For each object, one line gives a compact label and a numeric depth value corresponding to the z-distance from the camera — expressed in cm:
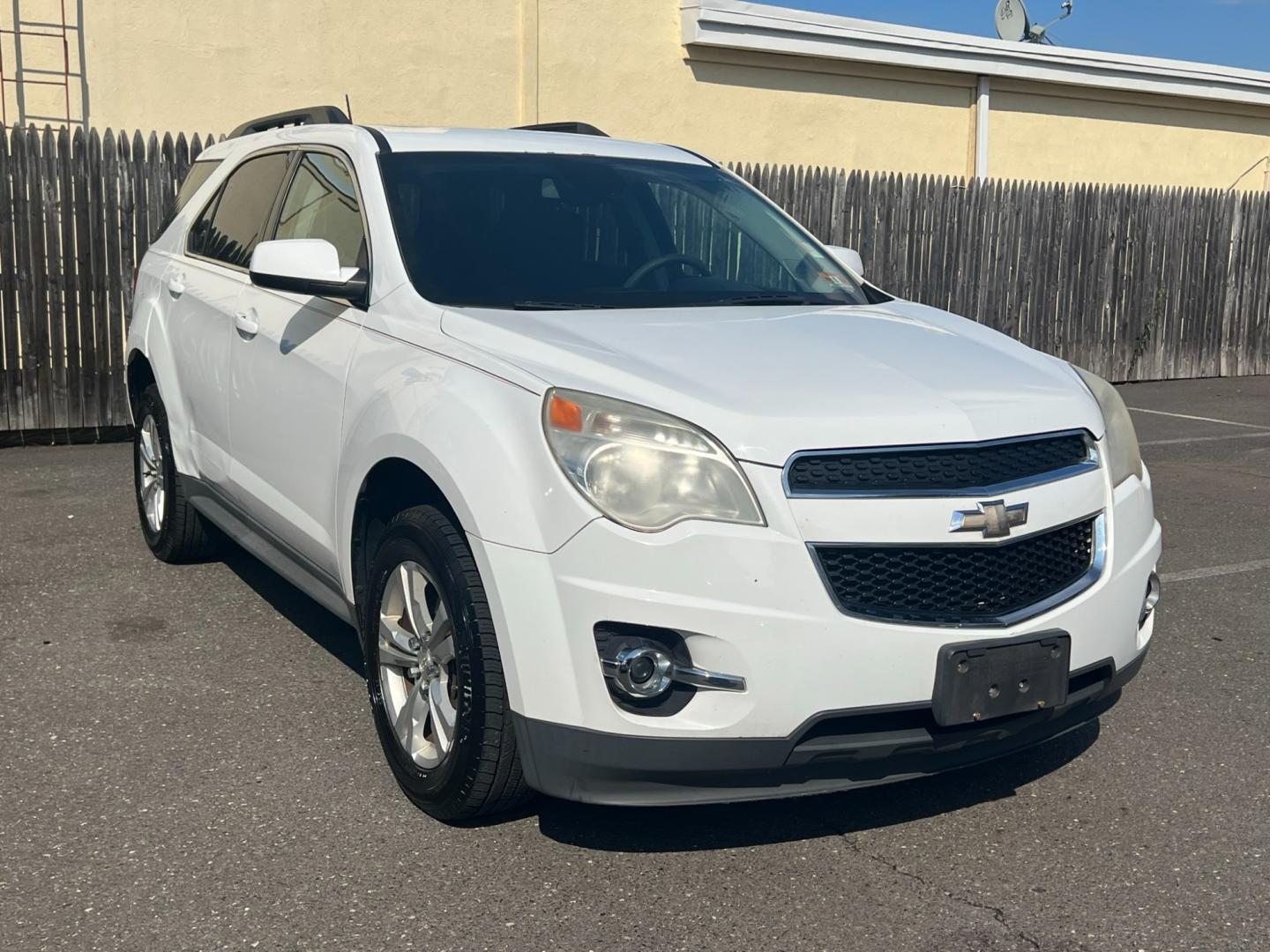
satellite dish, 1856
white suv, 294
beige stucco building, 1148
